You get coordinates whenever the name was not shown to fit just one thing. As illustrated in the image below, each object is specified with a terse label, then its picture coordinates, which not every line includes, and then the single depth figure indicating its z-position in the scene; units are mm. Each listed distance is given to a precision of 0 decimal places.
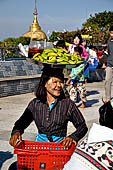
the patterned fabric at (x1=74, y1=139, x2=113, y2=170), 1792
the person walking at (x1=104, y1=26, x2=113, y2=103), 7188
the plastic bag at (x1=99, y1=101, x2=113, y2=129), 2133
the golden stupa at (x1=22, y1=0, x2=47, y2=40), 58906
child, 7521
